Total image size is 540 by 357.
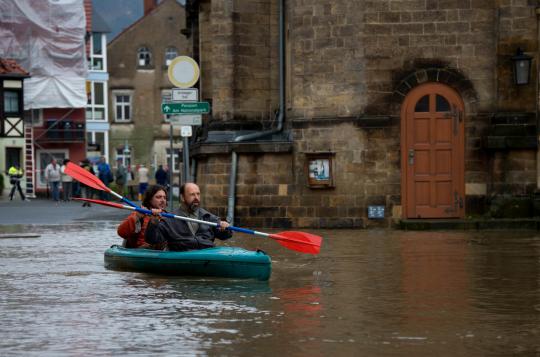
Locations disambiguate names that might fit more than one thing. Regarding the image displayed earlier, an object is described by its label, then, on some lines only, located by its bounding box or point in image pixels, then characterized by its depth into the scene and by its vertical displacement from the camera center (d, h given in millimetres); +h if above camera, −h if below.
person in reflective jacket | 51109 -213
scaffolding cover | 63625 +6317
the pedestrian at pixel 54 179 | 48000 -241
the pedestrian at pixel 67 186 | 47362 -503
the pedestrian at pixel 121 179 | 51094 -273
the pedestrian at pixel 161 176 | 48241 -152
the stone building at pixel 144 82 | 81188 +5692
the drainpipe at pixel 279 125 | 25188 +950
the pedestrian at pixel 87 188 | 45125 -575
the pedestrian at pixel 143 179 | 49062 -265
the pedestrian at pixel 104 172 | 45812 +8
